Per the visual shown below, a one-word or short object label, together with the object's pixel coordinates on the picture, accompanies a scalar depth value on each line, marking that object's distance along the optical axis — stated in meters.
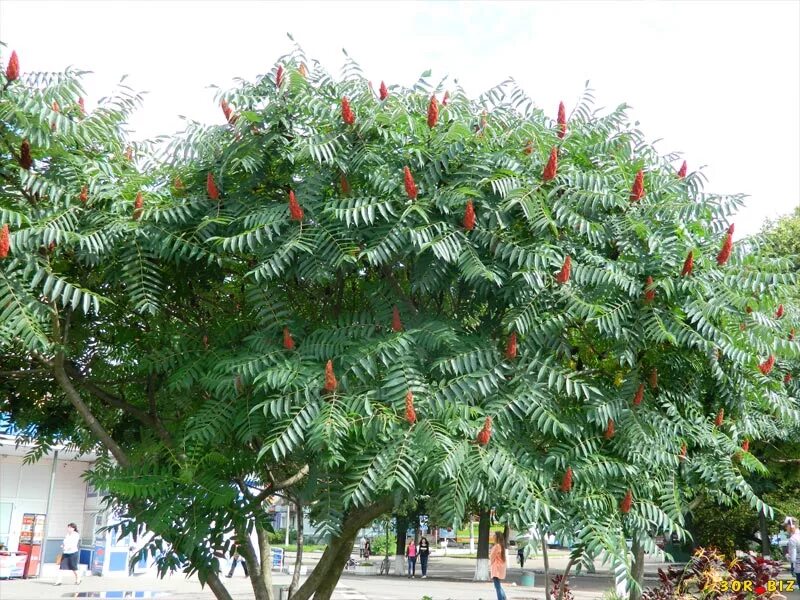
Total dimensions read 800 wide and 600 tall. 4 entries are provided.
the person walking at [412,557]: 34.31
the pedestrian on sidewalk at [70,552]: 23.09
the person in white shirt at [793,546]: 14.38
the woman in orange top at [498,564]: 16.97
